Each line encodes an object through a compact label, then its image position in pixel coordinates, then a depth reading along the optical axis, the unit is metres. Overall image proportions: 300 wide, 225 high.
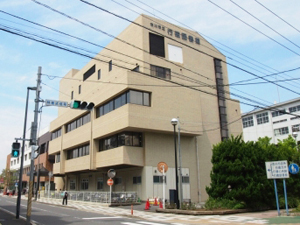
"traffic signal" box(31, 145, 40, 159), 13.34
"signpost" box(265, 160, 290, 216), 16.17
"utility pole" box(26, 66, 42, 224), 12.38
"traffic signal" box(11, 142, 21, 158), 14.77
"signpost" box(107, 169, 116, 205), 24.41
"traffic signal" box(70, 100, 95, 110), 12.81
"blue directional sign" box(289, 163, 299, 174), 16.15
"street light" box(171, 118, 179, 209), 19.88
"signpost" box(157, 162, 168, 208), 19.88
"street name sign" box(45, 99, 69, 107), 13.77
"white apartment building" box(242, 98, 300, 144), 65.50
